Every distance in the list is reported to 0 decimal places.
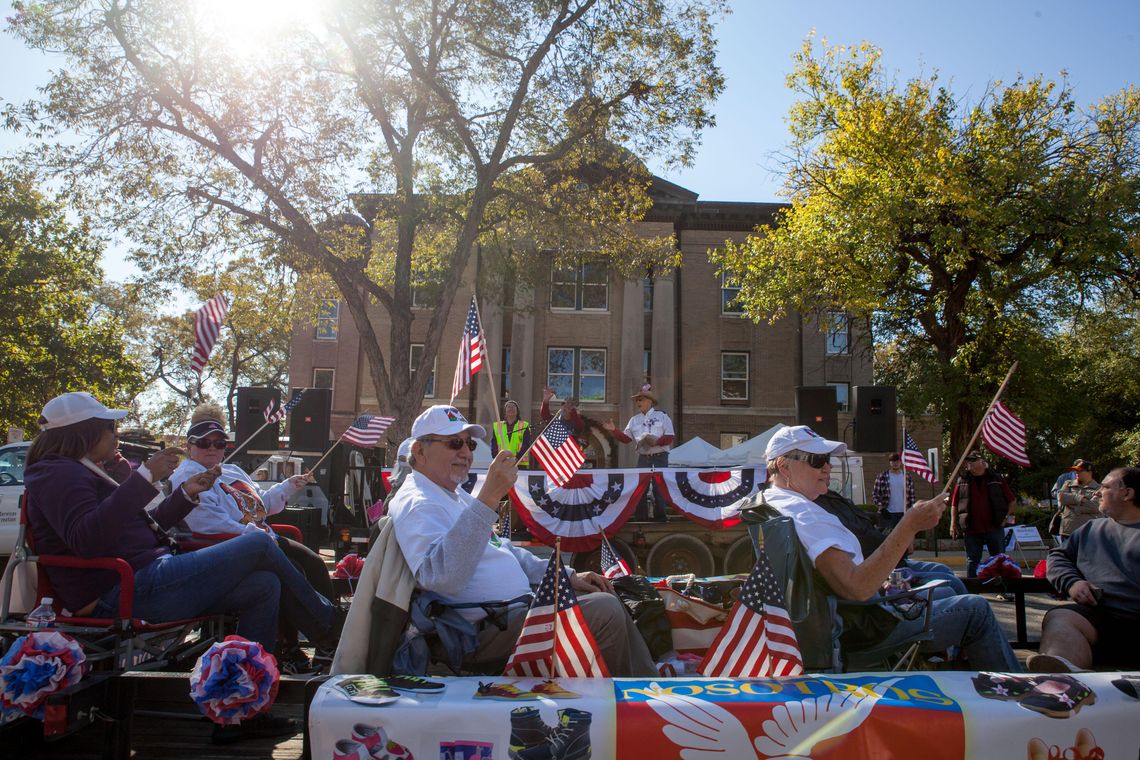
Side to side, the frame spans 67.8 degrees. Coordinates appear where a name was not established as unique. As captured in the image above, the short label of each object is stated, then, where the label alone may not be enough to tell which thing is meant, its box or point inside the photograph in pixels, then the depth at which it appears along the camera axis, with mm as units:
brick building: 32031
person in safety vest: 13248
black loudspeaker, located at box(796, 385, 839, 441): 17203
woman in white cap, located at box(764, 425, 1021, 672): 3436
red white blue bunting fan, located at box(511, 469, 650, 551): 11133
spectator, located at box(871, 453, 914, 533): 14203
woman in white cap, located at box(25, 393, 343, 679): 3906
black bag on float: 4219
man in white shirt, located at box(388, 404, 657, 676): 3234
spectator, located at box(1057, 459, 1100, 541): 12047
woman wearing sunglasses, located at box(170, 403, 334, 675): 5680
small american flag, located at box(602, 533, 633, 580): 4703
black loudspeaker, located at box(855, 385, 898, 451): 17500
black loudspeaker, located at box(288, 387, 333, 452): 18297
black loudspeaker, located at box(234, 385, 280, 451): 16984
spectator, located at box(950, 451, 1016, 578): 11680
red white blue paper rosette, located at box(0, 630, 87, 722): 3059
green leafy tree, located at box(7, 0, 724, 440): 15492
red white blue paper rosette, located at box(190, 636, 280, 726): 3051
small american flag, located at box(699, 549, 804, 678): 3123
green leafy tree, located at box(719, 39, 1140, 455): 21953
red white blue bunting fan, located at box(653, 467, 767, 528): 11469
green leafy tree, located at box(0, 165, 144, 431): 25906
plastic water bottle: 3711
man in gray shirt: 4293
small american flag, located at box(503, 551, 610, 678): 3074
